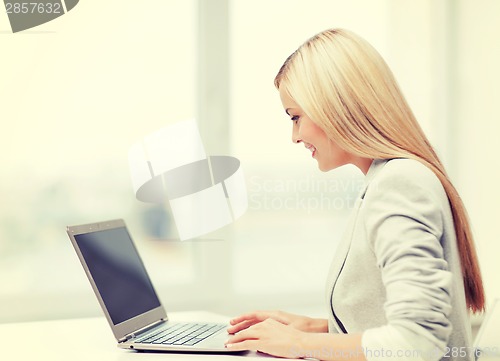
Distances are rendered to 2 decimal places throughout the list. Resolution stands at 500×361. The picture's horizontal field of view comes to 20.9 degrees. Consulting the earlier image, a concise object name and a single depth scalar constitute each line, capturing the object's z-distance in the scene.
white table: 2.53
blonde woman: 2.31
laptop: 2.57
